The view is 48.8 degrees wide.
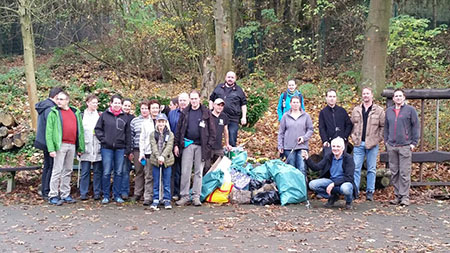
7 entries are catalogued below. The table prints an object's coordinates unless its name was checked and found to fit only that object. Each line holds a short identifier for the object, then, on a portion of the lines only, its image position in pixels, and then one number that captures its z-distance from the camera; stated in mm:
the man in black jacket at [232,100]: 9609
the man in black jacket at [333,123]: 9008
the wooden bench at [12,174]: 9398
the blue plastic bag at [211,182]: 8758
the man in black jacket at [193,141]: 8617
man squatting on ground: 8203
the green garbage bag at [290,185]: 8602
